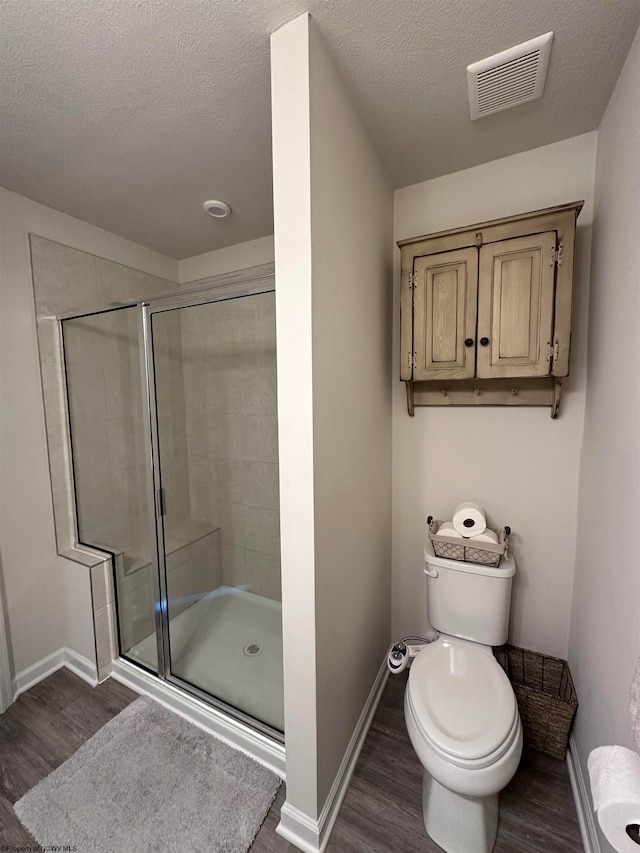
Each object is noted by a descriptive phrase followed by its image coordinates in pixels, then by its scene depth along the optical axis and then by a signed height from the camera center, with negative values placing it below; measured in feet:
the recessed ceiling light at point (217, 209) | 5.91 +3.18
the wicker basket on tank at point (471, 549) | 4.82 -2.18
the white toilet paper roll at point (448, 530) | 5.11 -2.02
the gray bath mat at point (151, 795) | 3.84 -4.79
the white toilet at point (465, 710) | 3.42 -3.44
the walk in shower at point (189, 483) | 5.97 -1.81
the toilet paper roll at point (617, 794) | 1.91 -2.23
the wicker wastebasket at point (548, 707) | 4.49 -4.12
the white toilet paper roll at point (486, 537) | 4.90 -2.01
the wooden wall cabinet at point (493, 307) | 4.30 +1.12
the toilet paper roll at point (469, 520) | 4.99 -1.82
